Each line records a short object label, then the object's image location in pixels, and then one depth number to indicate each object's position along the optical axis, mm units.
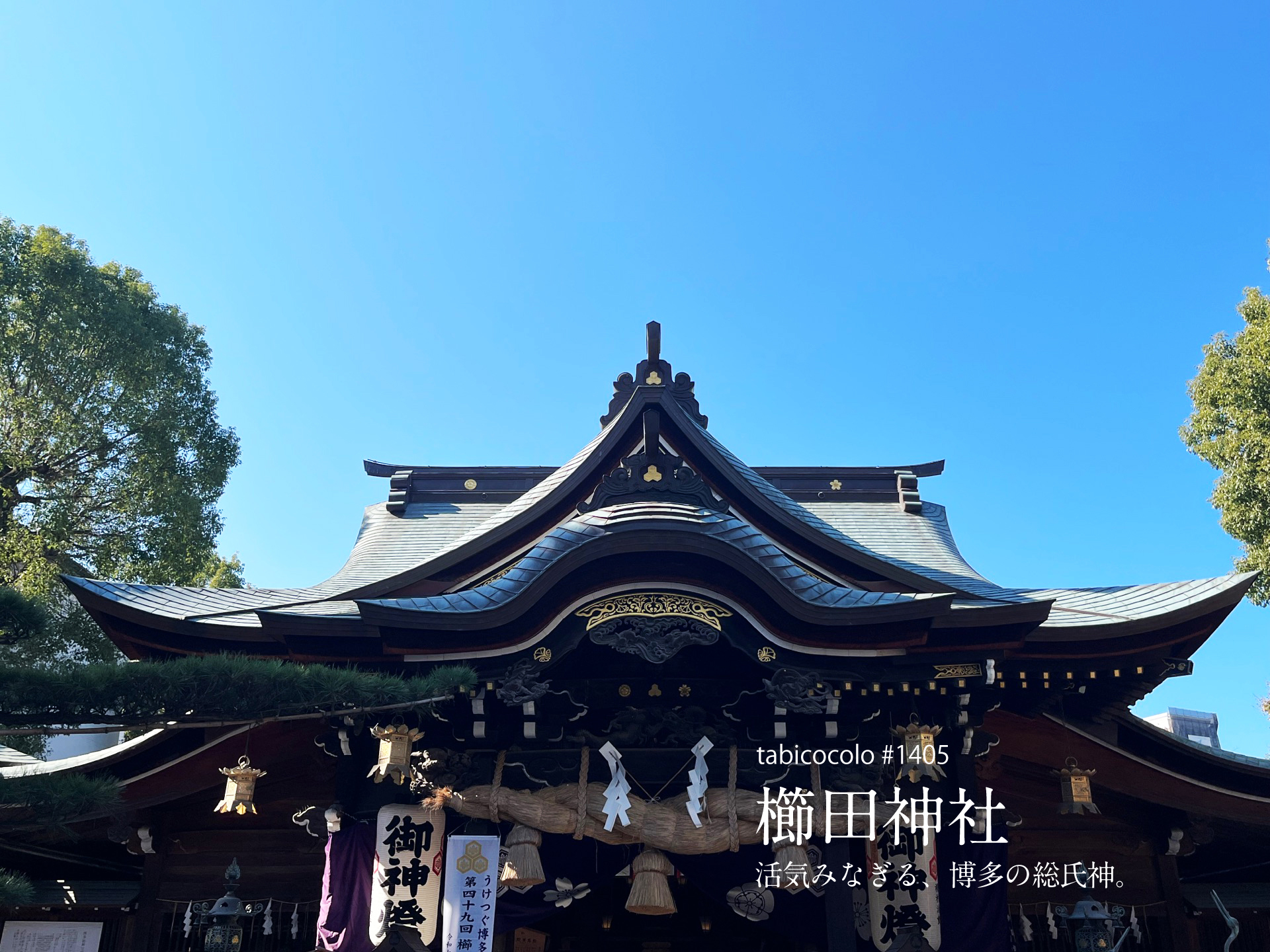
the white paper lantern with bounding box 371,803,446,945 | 8328
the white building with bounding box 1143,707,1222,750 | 46406
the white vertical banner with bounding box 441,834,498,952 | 7996
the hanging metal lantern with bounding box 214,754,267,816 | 8539
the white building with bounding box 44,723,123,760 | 25500
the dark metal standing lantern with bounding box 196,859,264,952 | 8414
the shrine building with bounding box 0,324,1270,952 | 8336
